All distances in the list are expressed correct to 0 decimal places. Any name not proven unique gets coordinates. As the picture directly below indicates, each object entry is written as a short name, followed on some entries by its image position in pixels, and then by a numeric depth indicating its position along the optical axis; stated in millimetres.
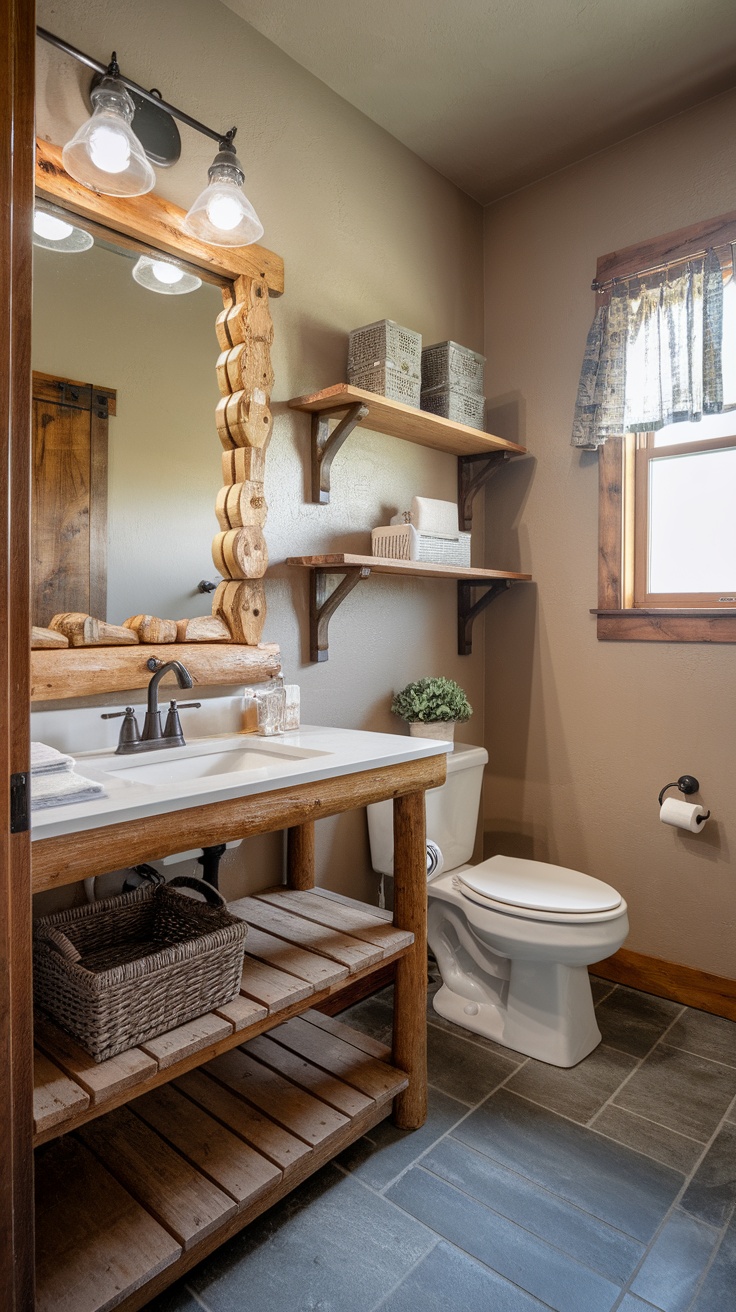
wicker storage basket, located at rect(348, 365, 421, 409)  2162
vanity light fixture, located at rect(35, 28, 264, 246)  1477
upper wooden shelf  2018
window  2328
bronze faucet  1617
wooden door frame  886
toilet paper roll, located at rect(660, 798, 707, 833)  2227
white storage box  2242
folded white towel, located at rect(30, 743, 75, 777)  1226
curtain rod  2261
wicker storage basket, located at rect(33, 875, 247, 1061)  1192
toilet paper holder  2320
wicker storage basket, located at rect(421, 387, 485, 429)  2414
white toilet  1937
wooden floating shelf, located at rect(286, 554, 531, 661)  2000
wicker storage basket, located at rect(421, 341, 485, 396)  2412
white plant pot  2398
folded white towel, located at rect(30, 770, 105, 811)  1116
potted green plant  2375
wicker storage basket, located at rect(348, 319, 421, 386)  2156
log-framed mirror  1586
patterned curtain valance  2199
